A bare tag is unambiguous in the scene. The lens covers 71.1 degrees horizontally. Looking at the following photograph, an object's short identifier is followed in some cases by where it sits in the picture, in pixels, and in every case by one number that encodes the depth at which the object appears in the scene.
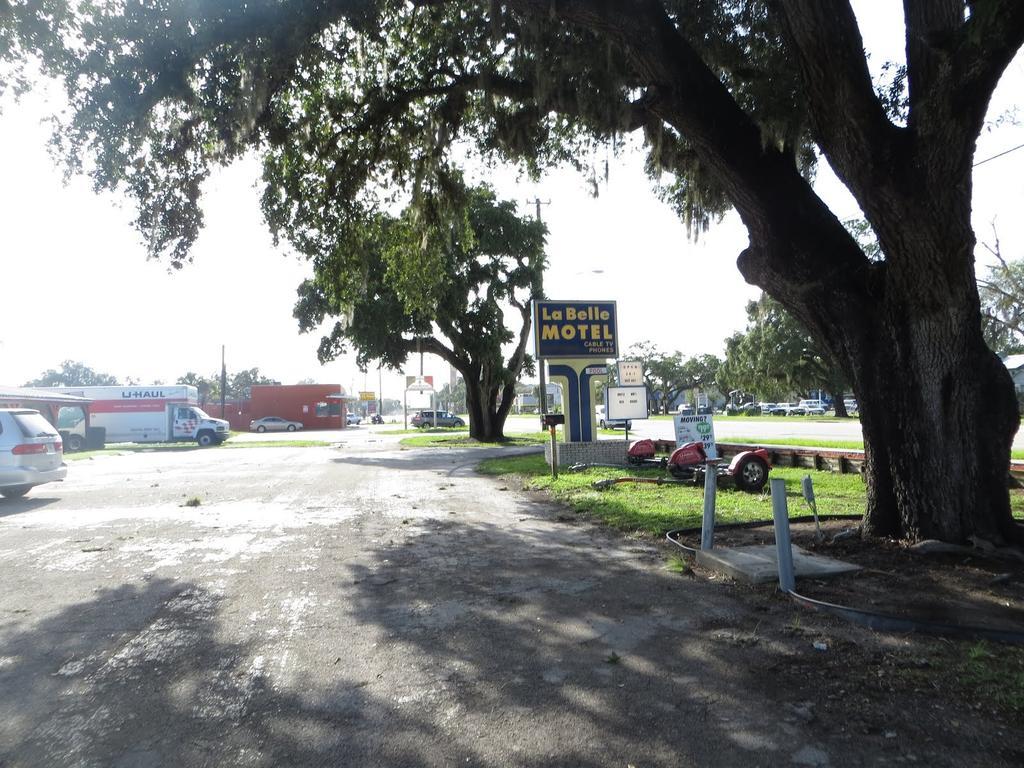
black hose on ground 8.11
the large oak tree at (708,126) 6.39
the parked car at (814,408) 73.82
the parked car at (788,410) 76.69
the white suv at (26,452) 12.57
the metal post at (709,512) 6.82
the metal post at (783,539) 5.64
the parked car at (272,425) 60.22
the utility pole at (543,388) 24.65
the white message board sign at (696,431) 9.29
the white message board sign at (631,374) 19.25
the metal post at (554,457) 15.68
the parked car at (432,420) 64.00
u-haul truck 36.50
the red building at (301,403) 66.31
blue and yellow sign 19.22
